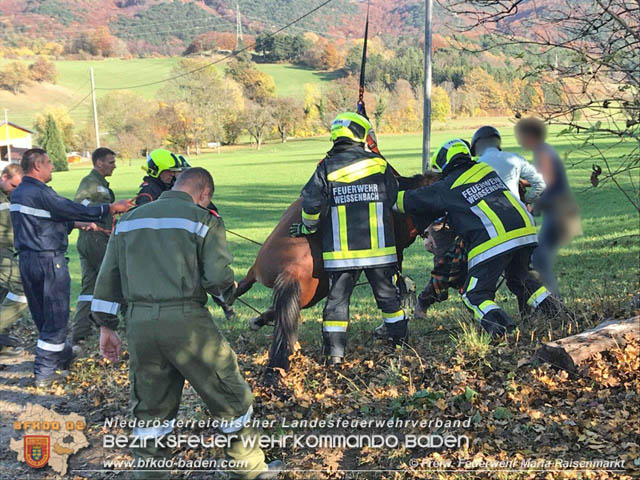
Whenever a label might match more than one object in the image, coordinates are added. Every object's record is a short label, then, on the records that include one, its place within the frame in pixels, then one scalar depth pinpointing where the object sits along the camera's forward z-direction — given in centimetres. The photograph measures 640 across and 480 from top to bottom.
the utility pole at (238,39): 9981
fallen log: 446
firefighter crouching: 526
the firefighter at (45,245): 639
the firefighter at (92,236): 768
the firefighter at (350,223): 541
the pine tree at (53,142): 6325
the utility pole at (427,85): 1466
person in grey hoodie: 654
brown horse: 533
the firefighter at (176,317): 373
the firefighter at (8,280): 751
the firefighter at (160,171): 692
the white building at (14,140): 7000
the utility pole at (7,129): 6588
